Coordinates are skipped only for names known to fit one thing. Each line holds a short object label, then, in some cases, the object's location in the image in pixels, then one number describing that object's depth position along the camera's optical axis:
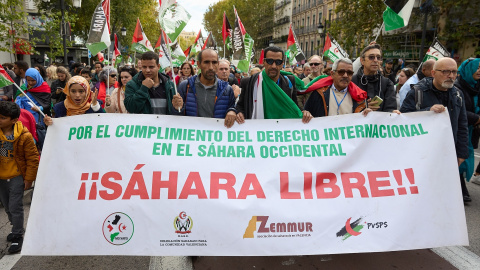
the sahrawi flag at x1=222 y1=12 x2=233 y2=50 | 10.69
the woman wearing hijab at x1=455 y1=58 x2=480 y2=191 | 4.73
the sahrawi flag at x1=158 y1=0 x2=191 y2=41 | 3.80
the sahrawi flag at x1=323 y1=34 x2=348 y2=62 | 9.62
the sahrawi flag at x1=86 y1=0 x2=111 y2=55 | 5.90
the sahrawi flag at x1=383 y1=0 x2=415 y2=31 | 6.26
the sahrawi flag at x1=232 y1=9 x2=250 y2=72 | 9.31
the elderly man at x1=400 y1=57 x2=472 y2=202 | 3.96
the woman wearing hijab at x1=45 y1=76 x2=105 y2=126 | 3.80
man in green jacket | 3.73
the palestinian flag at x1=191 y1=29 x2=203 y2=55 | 15.59
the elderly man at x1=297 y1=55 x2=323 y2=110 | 7.23
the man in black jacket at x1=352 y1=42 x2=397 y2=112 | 3.95
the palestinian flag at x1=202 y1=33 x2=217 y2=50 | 12.63
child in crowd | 3.46
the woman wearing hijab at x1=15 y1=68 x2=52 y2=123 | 5.60
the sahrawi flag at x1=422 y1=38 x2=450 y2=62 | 8.53
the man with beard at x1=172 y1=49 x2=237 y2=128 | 3.68
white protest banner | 2.79
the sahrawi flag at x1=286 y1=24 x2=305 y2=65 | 11.59
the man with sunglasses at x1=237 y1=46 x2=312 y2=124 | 3.51
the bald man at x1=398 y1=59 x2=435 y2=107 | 6.18
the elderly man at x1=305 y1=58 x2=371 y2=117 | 3.63
